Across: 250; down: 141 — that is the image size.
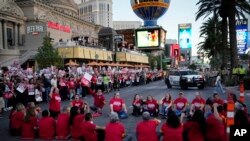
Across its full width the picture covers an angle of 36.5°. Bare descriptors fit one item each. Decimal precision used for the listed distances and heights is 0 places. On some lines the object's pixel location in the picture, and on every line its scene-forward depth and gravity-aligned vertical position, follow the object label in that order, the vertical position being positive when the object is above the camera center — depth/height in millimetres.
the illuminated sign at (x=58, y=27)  53294 +5414
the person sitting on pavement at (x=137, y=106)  17594 -2074
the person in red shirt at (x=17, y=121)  13406 -2070
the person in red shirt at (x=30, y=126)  12680 -2133
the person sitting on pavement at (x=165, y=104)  16562 -1886
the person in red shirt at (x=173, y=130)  9570 -1747
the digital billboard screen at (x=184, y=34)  102069 +7337
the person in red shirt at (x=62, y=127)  12516 -2147
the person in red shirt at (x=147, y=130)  10109 -1837
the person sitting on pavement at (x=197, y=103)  14937 -1696
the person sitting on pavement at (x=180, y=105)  15852 -1843
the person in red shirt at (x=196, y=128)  9789 -1742
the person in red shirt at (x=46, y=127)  12492 -2141
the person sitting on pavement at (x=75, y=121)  12061 -1919
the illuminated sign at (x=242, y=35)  50791 +3494
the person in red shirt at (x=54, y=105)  15753 -1795
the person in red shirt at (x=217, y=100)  14016 -1481
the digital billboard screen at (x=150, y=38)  47250 +3020
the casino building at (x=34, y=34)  53944 +4382
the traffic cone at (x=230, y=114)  9000 -1282
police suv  33875 -1630
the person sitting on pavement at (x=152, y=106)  17062 -2027
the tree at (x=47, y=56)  47312 +807
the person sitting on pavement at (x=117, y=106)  16688 -1951
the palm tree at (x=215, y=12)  41262 +5475
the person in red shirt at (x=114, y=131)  10055 -1845
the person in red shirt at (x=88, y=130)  10695 -1953
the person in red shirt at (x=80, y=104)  15280 -1726
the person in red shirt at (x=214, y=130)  9907 -1819
